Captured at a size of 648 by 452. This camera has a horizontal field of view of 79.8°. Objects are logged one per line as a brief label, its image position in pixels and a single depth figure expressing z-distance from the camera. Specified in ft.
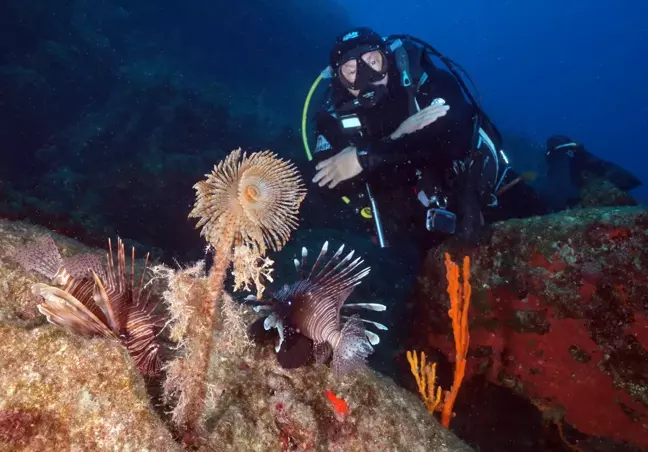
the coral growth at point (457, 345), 3.14
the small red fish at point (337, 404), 2.15
